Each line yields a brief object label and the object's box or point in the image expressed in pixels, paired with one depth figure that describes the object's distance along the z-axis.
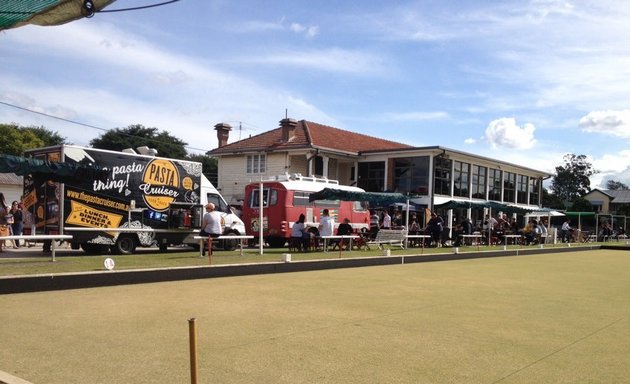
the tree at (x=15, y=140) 46.50
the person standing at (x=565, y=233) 35.88
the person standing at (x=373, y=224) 23.44
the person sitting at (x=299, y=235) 17.66
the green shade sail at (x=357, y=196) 19.58
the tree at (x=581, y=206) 64.44
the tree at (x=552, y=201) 77.72
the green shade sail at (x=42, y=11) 7.02
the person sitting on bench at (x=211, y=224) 14.26
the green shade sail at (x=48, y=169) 11.52
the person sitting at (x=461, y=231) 24.16
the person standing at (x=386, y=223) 24.00
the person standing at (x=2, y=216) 13.97
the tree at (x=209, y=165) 56.05
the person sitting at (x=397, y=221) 26.77
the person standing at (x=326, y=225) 17.98
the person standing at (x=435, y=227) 23.17
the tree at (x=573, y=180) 94.56
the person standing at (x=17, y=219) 17.89
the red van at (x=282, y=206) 20.59
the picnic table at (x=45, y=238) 10.37
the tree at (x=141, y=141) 53.66
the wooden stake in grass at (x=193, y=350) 3.10
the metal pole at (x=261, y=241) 15.53
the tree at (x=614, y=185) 124.19
